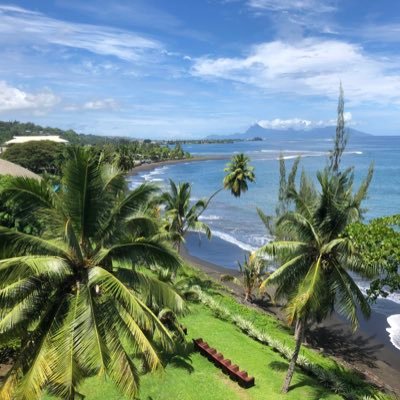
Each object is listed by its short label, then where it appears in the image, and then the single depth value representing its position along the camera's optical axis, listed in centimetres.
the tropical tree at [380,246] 1392
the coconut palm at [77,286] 940
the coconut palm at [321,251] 1419
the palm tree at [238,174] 3622
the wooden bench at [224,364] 1567
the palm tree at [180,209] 2836
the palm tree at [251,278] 2845
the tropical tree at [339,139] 2456
